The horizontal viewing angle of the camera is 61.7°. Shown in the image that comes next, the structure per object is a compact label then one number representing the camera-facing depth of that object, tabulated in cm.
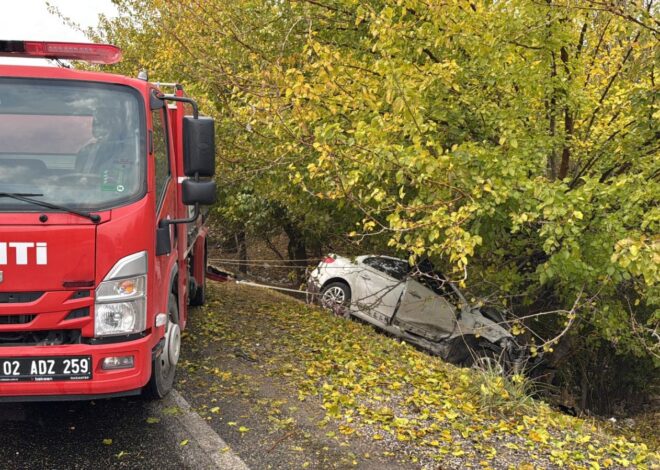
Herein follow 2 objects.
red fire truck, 334
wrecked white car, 963
